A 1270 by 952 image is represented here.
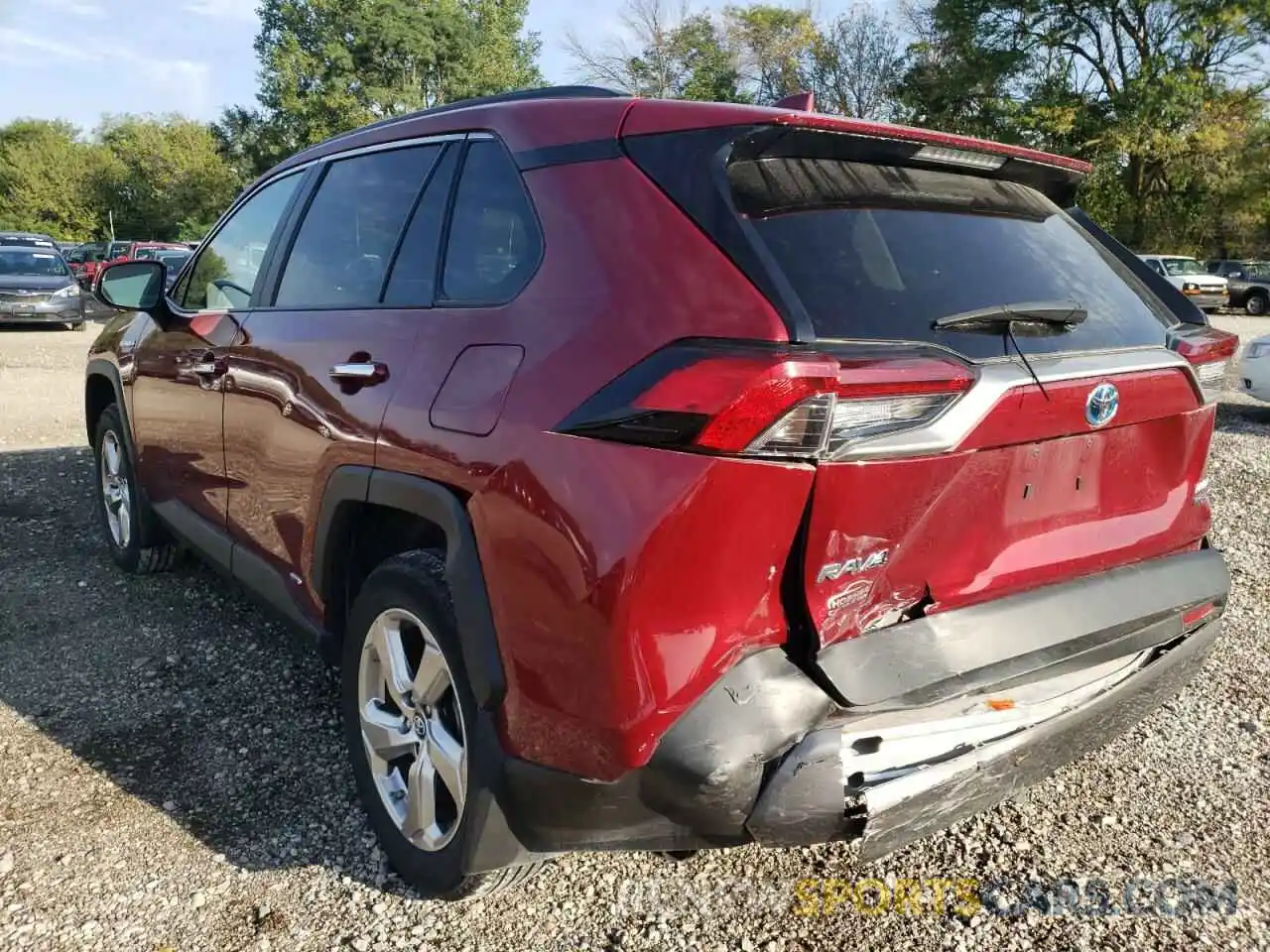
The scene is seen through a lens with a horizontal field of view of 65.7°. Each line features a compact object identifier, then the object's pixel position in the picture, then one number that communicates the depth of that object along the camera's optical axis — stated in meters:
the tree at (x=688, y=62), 38.72
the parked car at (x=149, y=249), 22.75
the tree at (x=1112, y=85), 31.47
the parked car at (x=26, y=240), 20.38
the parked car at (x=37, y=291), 16.88
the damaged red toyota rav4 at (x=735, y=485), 1.72
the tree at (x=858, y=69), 37.28
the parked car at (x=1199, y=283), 25.31
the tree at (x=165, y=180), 51.25
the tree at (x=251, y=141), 38.81
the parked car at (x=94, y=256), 26.27
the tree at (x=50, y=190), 56.09
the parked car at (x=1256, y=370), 8.50
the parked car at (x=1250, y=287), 26.33
